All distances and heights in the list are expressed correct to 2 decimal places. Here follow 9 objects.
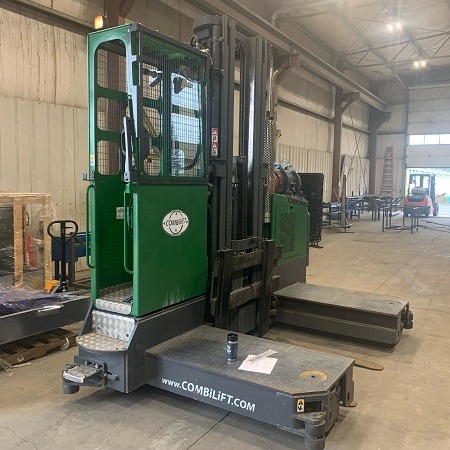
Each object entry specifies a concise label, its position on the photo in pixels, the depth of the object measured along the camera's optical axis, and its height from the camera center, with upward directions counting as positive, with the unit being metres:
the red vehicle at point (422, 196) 18.61 -0.27
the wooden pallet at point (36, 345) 3.68 -1.43
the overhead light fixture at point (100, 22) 6.71 +2.48
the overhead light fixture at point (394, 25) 12.26 +4.61
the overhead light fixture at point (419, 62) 16.19 +4.68
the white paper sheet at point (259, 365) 2.73 -1.12
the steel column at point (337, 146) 17.17 +1.65
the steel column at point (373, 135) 21.61 +2.65
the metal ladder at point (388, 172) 21.72 +0.83
